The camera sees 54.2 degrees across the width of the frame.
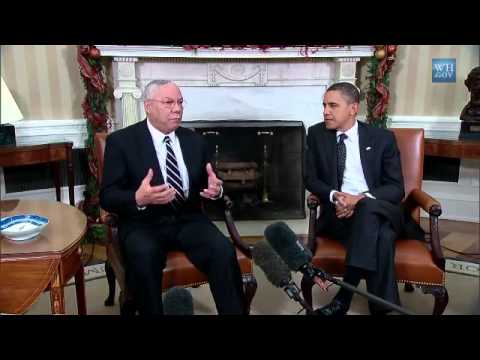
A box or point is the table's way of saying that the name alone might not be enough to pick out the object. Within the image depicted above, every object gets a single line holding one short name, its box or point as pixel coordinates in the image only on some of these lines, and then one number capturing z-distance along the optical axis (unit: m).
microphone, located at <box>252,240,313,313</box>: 0.76
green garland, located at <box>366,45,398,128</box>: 3.00
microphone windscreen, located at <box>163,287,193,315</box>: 0.86
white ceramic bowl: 1.42
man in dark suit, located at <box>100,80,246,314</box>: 1.69
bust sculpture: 2.86
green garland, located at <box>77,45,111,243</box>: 2.79
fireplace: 3.01
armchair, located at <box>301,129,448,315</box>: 1.80
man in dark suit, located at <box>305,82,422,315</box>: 1.91
